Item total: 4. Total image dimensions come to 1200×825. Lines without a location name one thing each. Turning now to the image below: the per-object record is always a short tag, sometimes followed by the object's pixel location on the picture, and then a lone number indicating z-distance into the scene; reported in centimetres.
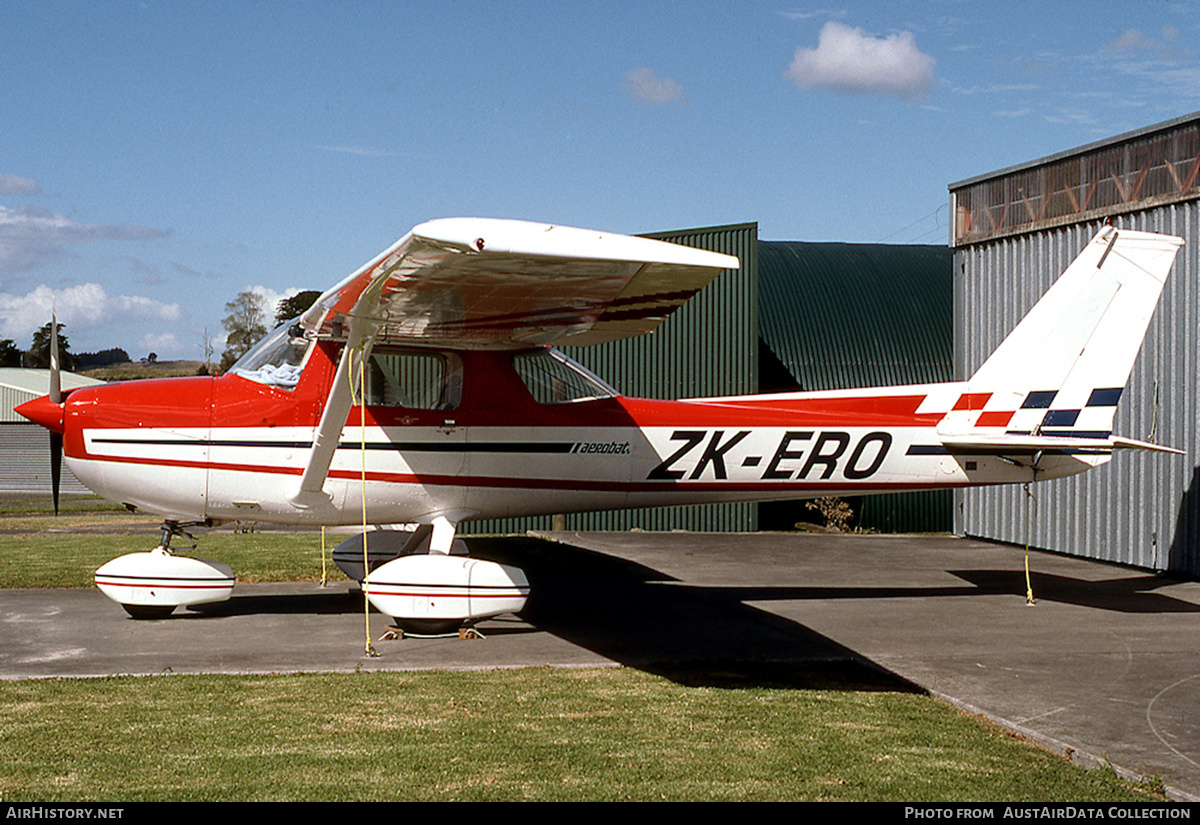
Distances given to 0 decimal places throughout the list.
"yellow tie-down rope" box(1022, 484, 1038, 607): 1016
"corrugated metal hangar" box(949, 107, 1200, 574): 1198
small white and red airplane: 817
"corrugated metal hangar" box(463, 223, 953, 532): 1909
